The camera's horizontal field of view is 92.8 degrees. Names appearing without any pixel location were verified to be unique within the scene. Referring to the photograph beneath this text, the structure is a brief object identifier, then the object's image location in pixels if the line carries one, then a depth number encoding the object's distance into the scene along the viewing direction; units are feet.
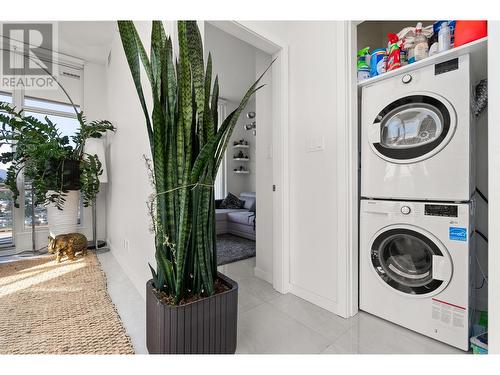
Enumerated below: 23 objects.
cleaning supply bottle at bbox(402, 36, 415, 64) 4.61
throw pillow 14.39
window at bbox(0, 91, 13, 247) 9.23
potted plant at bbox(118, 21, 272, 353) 3.24
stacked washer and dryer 4.03
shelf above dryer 3.87
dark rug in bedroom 8.96
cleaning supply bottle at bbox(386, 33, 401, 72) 4.75
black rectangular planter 3.16
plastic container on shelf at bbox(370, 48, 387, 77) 4.99
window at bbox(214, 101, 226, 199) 17.19
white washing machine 4.03
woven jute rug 4.05
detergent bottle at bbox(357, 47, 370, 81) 5.22
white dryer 4.04
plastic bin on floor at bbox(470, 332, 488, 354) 3.66
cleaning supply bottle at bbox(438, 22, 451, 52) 4.21
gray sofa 11.49
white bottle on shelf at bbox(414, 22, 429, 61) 4.49
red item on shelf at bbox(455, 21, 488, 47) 3.83
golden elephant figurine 8.30
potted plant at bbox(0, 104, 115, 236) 7.72
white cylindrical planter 8.64
